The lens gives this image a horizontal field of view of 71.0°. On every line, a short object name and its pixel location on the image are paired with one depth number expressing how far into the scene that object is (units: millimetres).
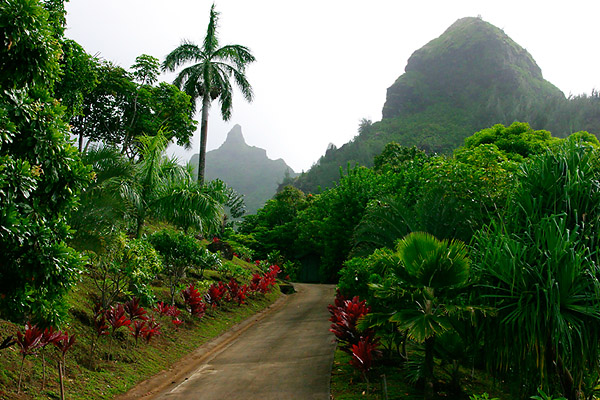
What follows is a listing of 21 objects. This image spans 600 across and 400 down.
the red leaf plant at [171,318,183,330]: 10673
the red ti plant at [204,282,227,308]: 14273
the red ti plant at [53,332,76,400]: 6191
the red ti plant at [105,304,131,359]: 8086
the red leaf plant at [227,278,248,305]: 16266
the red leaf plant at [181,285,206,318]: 12172
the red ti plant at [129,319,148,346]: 8828
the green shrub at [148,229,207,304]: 12336
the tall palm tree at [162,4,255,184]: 22906
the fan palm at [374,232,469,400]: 5793
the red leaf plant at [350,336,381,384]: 7098
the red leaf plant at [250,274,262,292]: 18922
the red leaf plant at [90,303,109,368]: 7690
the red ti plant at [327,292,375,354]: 8172
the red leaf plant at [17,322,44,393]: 5707
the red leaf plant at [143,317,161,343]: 9042
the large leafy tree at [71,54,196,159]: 21834
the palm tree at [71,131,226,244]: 9797
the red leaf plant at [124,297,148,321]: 8750
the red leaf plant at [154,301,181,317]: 10906
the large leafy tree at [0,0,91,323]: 3990
